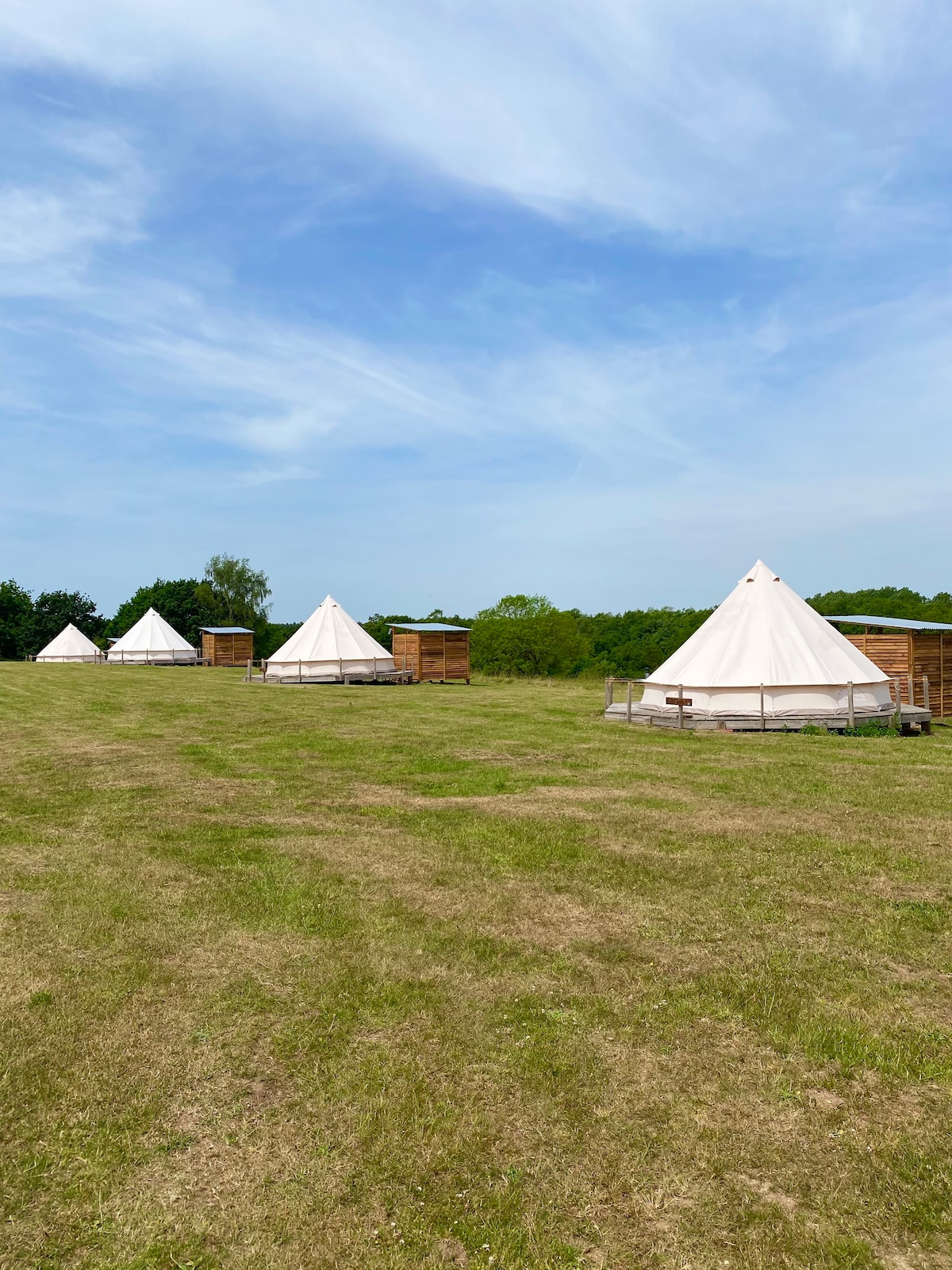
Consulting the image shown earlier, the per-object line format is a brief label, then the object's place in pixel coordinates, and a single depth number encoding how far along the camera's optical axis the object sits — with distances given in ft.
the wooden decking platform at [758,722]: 66.13
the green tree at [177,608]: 273.33
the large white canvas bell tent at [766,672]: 67.21
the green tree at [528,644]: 177.88
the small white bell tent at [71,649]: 215.10
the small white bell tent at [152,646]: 201.05
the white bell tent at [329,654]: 126.82
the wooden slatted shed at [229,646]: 202.49
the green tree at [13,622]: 244.63
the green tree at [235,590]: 287.69
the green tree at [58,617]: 250.98
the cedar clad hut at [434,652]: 129.59
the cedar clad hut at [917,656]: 81.97
